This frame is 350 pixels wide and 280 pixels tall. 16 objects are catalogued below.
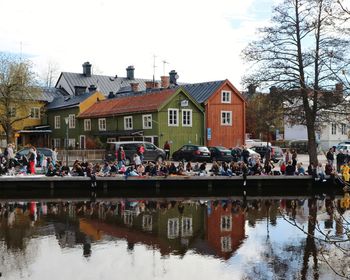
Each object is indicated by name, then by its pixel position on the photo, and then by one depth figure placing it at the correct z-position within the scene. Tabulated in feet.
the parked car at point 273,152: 132.34
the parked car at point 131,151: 119.65
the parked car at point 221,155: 125.39
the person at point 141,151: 113.27
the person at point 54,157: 101.17
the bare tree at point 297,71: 103.04
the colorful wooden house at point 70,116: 178.21
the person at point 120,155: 110.93
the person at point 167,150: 127.97
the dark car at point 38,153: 106.02
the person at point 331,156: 94.94
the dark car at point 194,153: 123.85
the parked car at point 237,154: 112.46
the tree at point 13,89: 159.22
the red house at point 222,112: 152.87
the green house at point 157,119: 144.56
